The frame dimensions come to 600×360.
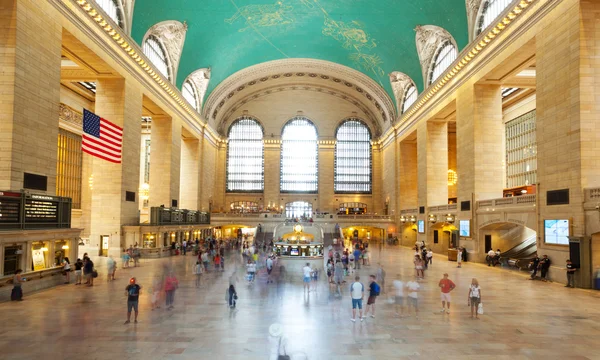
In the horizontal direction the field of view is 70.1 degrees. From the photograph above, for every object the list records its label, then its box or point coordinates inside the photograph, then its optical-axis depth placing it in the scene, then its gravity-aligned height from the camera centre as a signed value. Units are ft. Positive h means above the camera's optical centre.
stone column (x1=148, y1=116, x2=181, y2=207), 103.71 +11.01
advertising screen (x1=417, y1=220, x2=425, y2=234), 108.27 -4.55
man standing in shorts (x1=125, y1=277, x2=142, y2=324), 29.84 -6.37
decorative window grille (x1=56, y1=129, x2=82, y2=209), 101.04 +9.55
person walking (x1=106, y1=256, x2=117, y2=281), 49.44 -7.54
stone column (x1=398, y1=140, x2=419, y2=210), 135.03 +11.75
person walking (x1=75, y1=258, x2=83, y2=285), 47.51 -7.16
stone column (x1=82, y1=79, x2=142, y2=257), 75.72 +5.50
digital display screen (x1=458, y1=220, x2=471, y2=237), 79.77 -3.66
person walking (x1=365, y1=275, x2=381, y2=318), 32.25 -6.41
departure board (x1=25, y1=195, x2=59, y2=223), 44.47 -0.40
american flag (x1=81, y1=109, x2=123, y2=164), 61.26 +10.27
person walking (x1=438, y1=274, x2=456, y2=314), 33.91 -6.30
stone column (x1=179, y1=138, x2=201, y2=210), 131.75 +10.39
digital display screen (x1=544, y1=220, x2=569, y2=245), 51.49 -2.80
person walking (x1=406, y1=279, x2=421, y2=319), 33.45 -6.76
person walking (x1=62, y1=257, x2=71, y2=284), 47.55 -7.02
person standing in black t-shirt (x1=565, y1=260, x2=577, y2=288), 48.52 -7.28
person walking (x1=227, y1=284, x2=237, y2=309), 34.94 -7.29
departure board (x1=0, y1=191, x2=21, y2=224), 40.88 -0.19
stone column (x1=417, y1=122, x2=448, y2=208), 107.34 +11.38
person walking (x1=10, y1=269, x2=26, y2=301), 37.52 -7.40
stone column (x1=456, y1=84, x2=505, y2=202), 78.59 +12.19
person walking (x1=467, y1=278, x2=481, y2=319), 32.60 -6.72
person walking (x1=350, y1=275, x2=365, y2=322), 30.73 -6.34
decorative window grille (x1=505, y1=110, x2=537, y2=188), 102.17 +14.56
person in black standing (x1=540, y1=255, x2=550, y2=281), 54.29 -7.21
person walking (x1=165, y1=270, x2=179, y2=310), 35.12 -6.97
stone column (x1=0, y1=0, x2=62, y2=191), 46.68 +13.32
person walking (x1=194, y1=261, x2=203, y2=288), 49.62 -7.53
